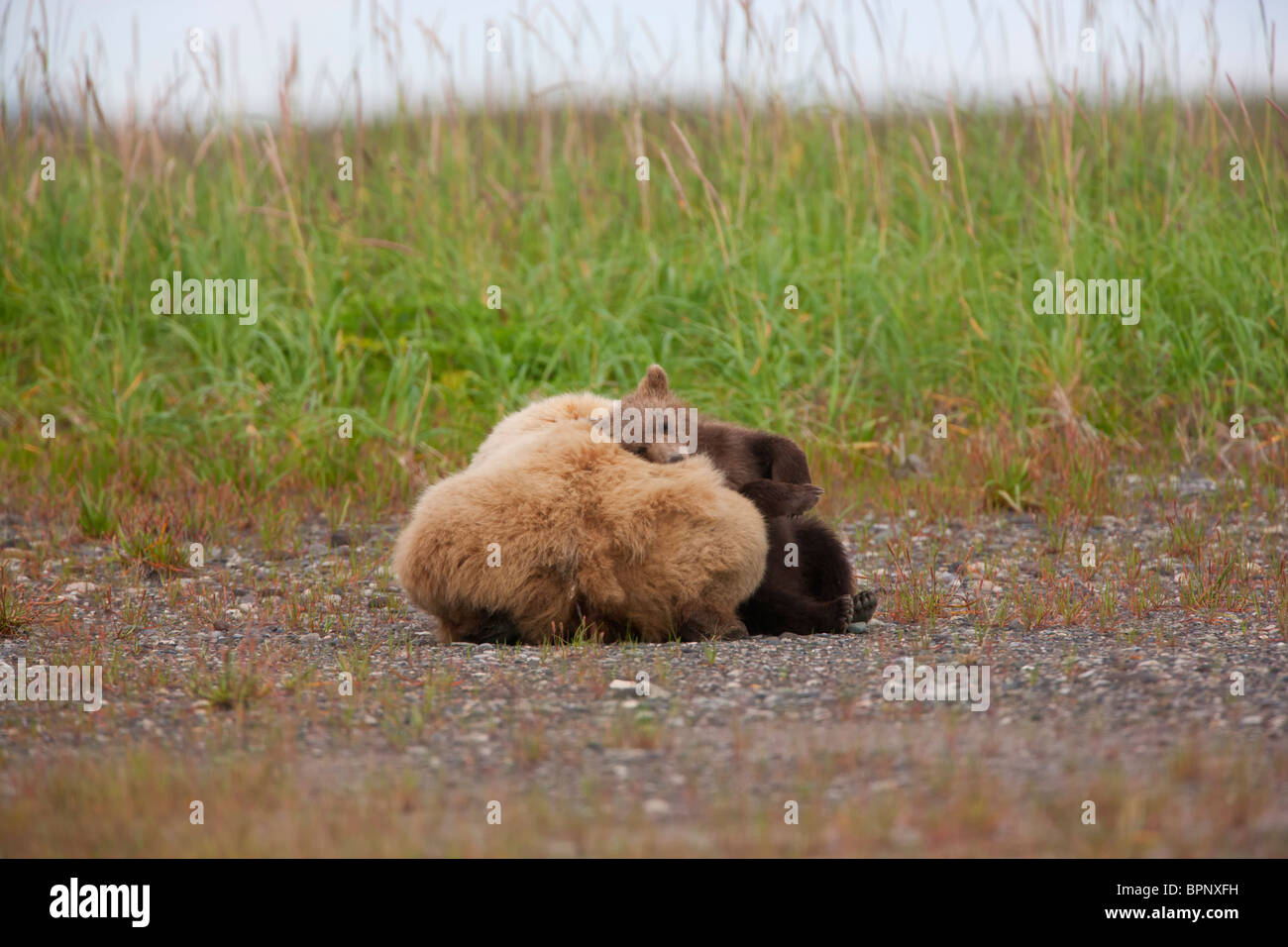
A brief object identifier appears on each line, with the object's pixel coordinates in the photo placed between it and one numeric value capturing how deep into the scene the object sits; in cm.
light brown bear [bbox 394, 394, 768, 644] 953
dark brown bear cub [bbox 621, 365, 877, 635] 1041
